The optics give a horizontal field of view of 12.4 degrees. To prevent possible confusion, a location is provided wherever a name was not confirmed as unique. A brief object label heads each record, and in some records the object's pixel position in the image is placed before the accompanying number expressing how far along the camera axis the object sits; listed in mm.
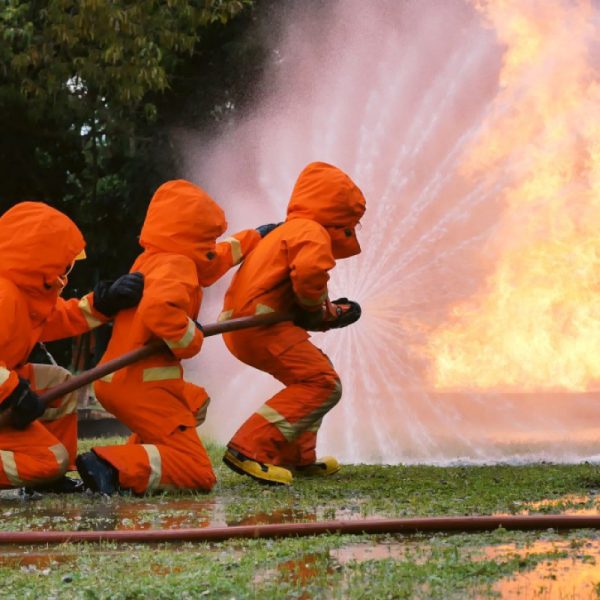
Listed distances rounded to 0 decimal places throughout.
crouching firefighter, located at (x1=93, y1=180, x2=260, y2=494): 14636
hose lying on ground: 10546
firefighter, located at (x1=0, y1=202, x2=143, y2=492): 14163
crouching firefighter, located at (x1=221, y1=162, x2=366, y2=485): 16049
